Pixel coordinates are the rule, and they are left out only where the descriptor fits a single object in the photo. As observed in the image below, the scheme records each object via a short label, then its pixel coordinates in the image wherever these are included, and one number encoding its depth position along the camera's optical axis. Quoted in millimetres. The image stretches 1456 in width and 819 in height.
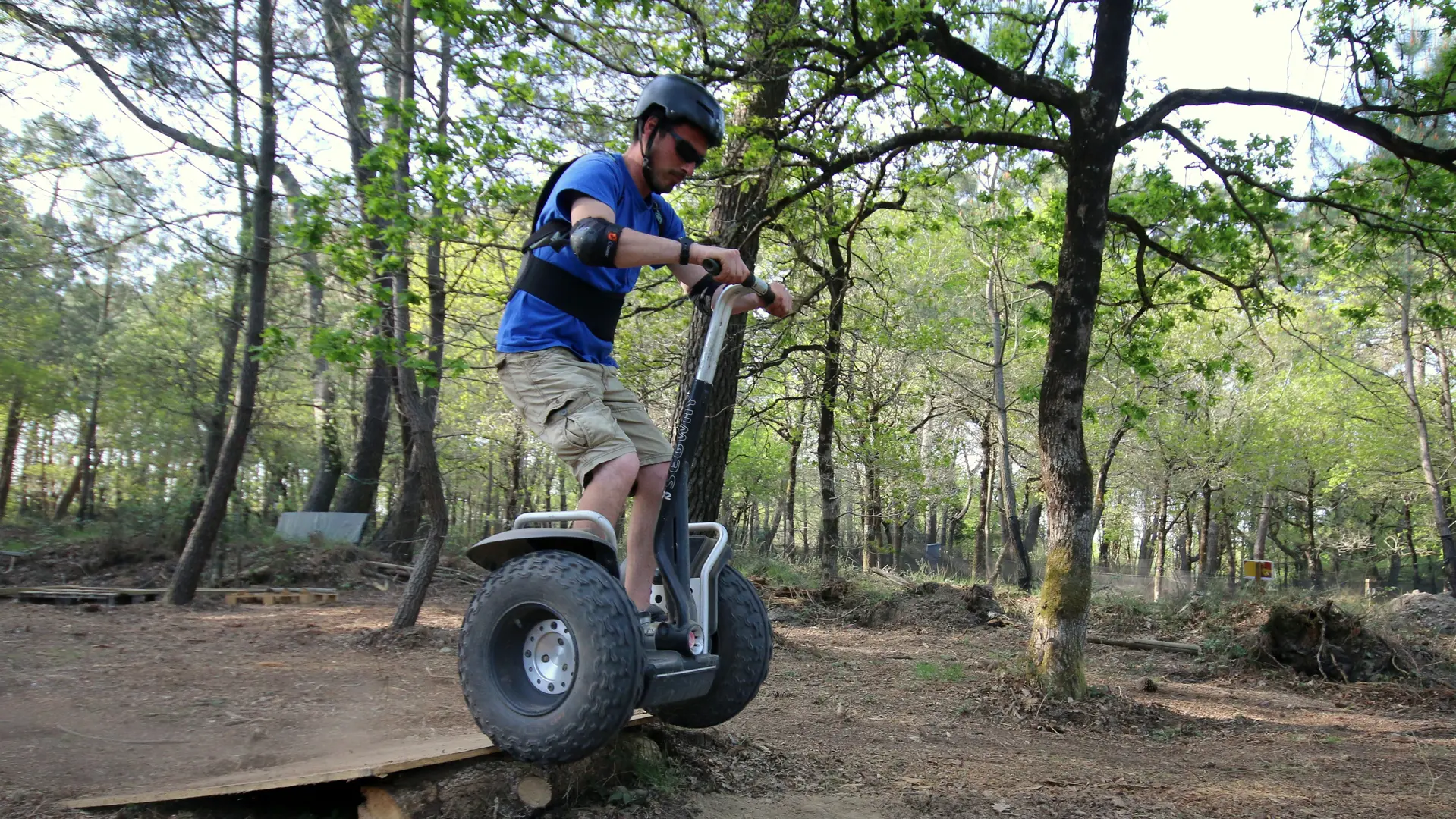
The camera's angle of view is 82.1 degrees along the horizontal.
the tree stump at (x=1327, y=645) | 8969
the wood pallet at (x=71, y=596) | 10516
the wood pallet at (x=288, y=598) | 11164
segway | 2324
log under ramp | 2832
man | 2650
